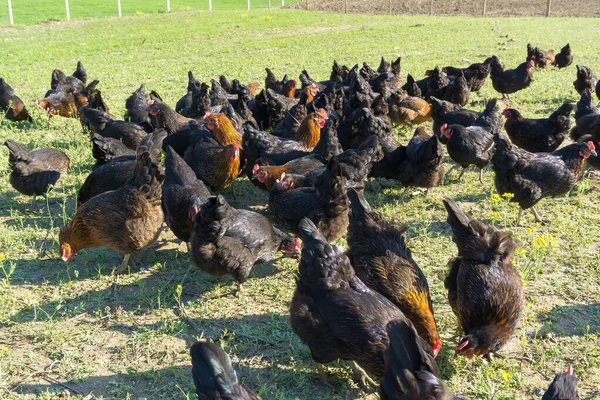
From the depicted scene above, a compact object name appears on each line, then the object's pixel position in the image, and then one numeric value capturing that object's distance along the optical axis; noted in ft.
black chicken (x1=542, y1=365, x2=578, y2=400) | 8.15
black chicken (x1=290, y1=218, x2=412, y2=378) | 10.44
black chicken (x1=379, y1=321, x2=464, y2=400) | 8.25
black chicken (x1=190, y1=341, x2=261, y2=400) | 8.08
